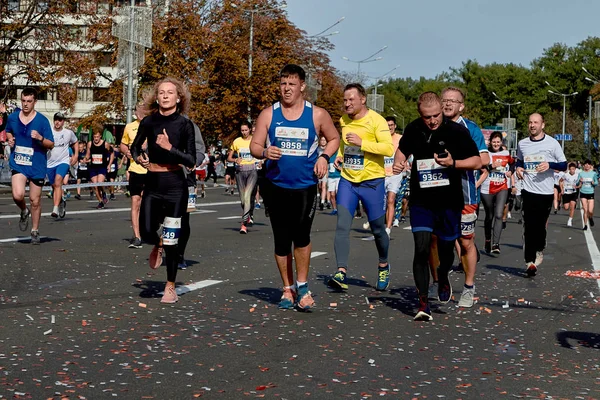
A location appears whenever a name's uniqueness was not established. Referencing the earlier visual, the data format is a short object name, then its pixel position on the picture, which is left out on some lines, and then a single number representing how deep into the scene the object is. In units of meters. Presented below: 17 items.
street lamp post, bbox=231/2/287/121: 50.24
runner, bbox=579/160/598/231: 23.02
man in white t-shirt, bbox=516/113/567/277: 11.45
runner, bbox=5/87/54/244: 12.61
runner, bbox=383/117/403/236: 16.08
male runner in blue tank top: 7.95
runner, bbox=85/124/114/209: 23.58
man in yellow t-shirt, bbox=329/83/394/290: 9.60
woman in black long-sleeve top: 8.37
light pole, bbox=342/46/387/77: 78.31
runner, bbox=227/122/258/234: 16.58
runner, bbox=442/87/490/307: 8.64
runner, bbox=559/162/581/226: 24.00
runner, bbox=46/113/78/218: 17.08
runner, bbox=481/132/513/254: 14.26
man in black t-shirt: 7.87
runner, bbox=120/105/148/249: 12.68
